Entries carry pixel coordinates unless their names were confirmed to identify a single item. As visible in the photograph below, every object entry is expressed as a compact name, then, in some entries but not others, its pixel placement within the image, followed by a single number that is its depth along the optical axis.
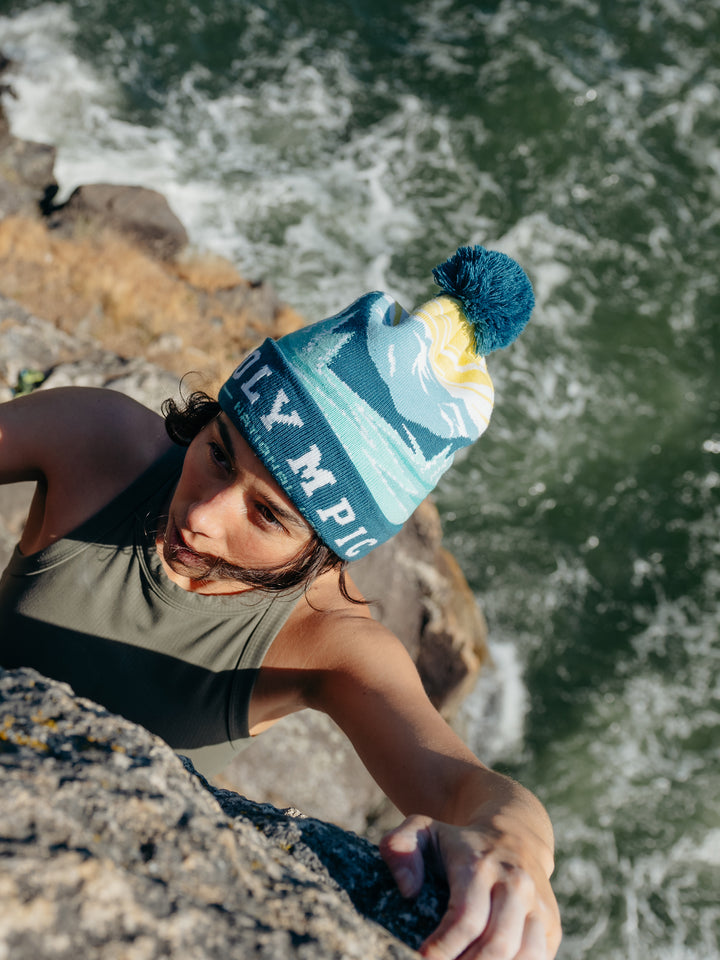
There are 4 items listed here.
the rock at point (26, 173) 7.26
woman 1.69
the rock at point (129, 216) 7.22
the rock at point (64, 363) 4.33
